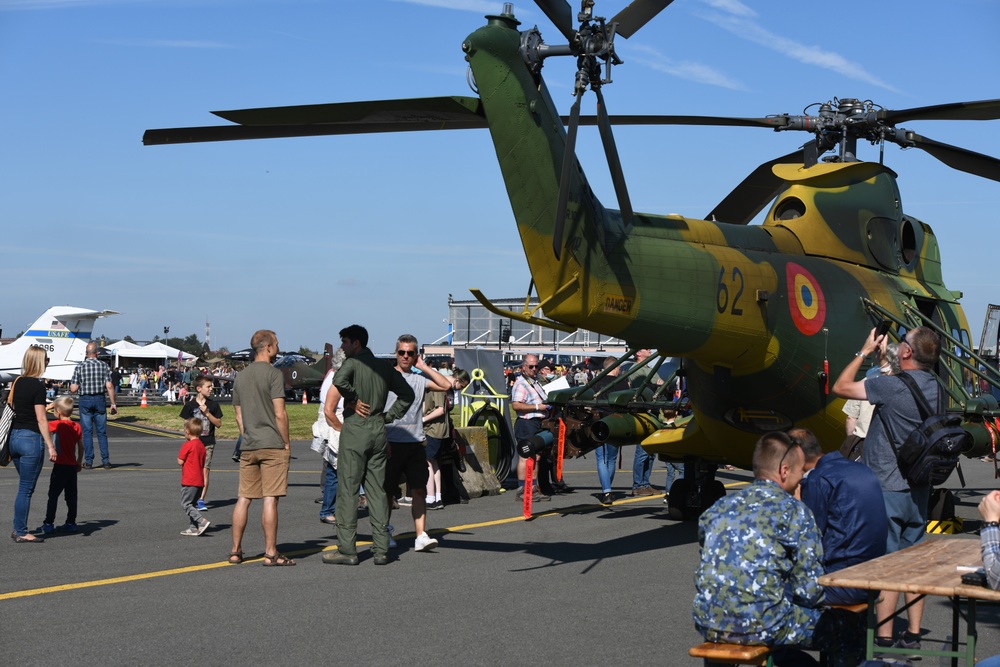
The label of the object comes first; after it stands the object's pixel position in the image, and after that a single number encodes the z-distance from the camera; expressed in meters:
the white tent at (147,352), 70.00
